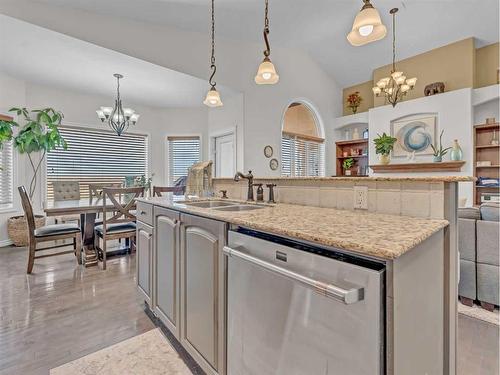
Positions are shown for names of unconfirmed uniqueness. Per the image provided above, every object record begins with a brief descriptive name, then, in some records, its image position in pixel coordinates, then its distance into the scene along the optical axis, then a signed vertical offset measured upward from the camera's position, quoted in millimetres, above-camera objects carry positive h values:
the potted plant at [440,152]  4967 +614
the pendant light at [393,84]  4285 +1702
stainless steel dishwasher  774 -430
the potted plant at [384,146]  5568 +807
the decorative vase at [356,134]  6648 +1256
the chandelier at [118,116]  4316 +1153
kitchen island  800 -359
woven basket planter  4328 -730
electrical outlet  1472 -66
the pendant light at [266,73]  2193 +927
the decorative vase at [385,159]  5656 +548
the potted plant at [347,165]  6829 +516
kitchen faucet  2133 +2
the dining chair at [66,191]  4406 -96
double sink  2003 -158
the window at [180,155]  6352 +714
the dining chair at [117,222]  3301 -470
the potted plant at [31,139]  4277 +742
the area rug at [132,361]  1595 -1090
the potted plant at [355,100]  6690 +2105
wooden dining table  3123 -321
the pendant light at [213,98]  2836 +919
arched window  5965 +975
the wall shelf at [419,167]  4832 +348
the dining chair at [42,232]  3037 -553
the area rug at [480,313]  2095 -1040
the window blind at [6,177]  4438 +140
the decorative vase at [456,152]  4750 +579
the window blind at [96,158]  5125 +563
